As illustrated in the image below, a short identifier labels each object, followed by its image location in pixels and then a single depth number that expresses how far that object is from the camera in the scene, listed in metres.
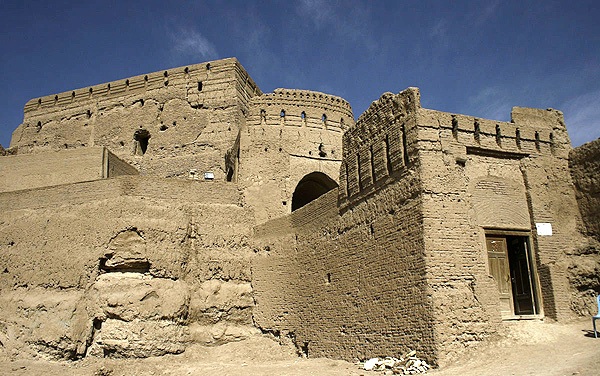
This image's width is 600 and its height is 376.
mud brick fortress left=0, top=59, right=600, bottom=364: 11.10
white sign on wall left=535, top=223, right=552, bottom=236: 12.14
